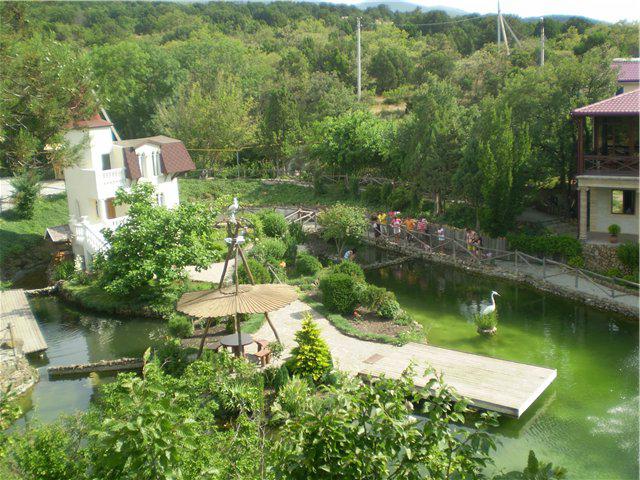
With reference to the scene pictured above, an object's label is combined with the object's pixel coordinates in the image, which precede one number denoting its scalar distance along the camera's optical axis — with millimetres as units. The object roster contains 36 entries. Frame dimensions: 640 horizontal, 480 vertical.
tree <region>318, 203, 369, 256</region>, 27359
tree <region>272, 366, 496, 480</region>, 6172
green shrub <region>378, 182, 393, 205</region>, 36281
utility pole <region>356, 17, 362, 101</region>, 53031
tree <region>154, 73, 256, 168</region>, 45469
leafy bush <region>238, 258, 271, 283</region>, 22750
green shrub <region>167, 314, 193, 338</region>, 19688
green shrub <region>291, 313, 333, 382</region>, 16188
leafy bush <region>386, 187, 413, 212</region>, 34625
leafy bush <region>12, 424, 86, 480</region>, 8398
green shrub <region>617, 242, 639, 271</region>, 22516
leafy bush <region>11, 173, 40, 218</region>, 34406
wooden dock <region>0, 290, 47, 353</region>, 20000
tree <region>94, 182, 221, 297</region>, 22438
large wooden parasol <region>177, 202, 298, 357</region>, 15406
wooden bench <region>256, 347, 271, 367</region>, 16984
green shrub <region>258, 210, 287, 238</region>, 29453
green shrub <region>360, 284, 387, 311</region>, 20969
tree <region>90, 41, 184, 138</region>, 55188
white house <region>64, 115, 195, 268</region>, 29875
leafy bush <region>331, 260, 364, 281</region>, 22980
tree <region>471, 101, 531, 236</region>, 25750
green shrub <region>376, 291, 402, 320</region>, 20844
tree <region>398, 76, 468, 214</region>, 30953
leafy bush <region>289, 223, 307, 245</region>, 29656
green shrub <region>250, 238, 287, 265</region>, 25156
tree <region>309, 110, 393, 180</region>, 37750
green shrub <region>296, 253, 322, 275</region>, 25891
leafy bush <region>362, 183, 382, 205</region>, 37125
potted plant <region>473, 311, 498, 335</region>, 19969
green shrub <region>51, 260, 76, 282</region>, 27047
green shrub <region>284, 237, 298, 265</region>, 27344
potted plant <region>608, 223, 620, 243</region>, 24594
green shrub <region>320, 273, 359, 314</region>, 21391
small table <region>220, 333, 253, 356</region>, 16688
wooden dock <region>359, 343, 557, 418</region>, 14938
